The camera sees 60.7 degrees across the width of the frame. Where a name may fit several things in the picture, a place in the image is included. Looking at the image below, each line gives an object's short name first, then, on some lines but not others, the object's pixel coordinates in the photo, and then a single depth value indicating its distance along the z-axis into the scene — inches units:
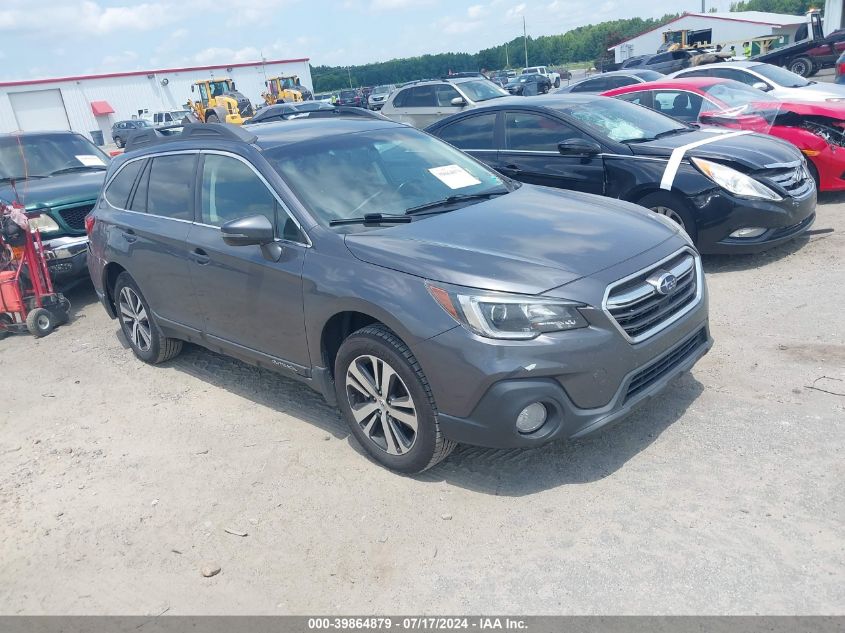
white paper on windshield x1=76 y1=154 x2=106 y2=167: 369.1
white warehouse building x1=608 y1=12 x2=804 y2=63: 2328.1
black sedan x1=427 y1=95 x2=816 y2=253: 255.1
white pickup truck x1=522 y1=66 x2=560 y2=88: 1787.2
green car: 309.4
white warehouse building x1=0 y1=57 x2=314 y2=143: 1980.8
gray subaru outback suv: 132.7
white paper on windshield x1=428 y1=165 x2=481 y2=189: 184.4
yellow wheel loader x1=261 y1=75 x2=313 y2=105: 1583.0
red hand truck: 276.5
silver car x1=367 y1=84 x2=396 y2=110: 1441.4
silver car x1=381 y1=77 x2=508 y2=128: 628.1
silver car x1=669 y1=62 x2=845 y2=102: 421.7
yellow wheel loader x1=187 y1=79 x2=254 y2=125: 1159.8
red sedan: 325.4
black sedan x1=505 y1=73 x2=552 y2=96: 1325.2
